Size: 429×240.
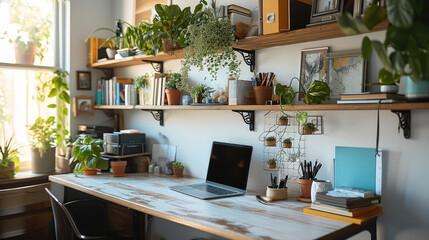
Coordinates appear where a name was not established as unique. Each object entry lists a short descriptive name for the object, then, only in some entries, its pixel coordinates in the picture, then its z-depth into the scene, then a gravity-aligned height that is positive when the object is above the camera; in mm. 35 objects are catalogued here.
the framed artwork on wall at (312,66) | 2256 +264
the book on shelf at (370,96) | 1781 +74
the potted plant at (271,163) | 2436 -324
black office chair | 2324 -745
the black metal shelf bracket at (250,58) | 2631 +355
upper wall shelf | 1991 +414
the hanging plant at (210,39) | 2395 +436
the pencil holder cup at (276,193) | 2260 -474
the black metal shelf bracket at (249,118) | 2650 -50
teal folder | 2031 -301
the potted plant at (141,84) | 3249 +212
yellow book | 1807 -495
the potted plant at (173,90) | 2967 +150
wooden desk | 1705 -521
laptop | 2459 -417
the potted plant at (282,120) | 2350 -57
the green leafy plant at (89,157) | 3057 -375
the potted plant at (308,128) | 2237 -96
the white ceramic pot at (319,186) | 2082 -400
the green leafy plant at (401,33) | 1343 +280
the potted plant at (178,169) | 3047 -456
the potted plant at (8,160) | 3184 -433
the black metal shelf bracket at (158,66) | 3340 +373
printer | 3240 -284
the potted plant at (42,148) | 3396 -339
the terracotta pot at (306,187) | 2225 -429
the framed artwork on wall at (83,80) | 3754 +278
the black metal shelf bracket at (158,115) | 3363 -46
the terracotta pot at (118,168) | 3088 -459
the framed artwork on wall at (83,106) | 3678 +29
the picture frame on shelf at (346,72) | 2094 +213
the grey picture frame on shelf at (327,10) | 1969 +517
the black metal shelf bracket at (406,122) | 1934 -49
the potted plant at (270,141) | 2424 -186
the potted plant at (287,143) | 2338 -190
